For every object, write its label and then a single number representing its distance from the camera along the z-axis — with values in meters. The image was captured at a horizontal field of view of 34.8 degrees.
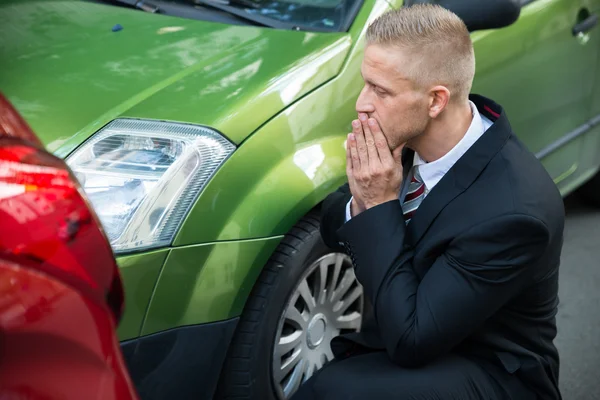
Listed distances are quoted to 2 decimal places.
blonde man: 2.11
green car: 2.50
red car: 1.37
